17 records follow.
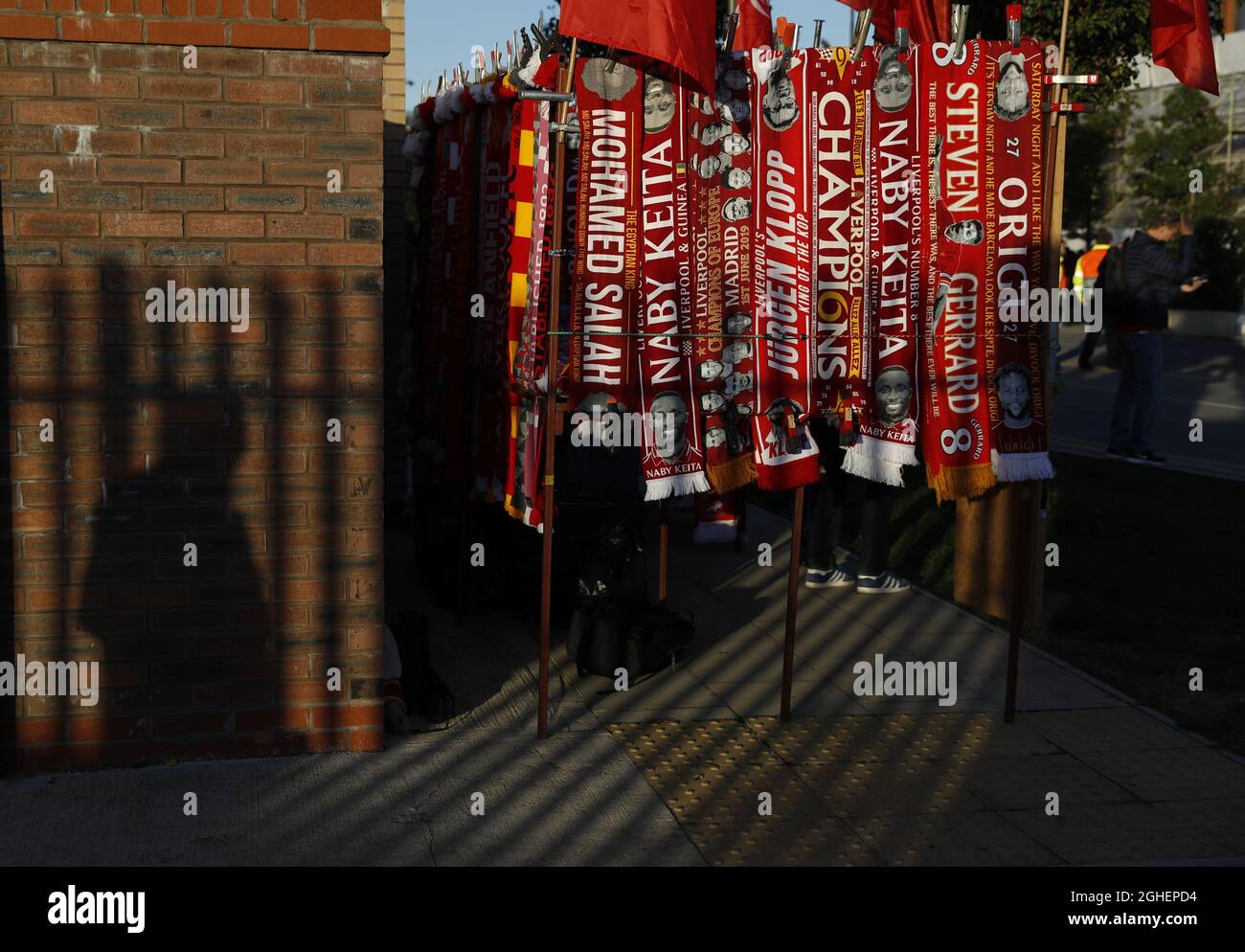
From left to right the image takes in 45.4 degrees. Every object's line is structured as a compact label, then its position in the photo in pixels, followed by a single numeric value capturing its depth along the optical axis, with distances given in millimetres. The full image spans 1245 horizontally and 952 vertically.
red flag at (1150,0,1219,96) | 6910
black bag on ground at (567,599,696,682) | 7395
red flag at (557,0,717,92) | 5914
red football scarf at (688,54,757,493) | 6406
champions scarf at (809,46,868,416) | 6430
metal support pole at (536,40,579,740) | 6031
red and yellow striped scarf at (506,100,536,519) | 6746
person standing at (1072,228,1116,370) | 23469
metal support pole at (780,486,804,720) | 6578
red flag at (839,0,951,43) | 6641
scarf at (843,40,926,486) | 6457
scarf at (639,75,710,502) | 6332
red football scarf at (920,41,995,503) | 6449
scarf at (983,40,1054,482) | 6477
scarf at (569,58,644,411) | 6238
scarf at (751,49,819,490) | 6414
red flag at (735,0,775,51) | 6523
